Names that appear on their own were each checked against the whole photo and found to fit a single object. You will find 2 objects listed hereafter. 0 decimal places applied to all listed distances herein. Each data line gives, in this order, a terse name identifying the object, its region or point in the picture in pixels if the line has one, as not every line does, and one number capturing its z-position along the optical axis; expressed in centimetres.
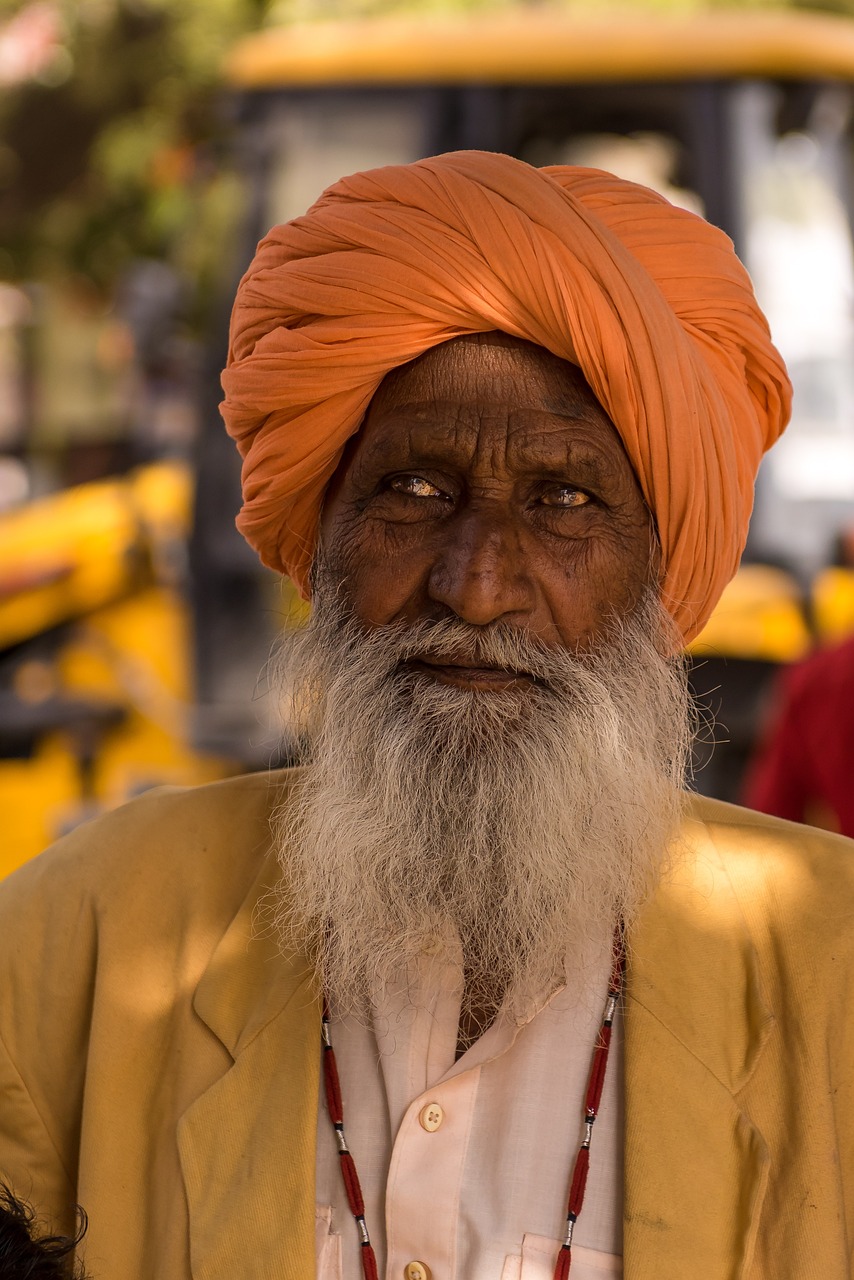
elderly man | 190
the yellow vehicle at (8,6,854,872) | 562
